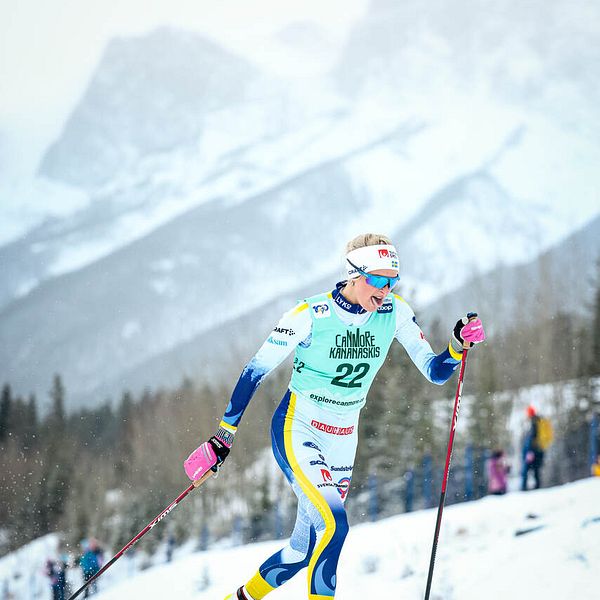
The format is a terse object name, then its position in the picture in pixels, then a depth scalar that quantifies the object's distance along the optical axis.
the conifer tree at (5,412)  59.17
